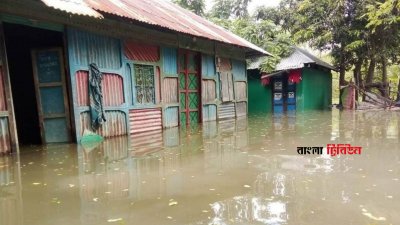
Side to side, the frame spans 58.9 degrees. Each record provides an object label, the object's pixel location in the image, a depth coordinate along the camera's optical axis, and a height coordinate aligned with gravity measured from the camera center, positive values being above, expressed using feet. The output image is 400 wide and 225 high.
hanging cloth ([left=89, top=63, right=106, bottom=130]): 27.40 -0.28
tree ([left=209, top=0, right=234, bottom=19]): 104.37 +23.35
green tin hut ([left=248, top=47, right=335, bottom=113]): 66.08 -0.19
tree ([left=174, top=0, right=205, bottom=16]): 99.35 +23.58
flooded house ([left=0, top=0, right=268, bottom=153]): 23.22 +1.92
